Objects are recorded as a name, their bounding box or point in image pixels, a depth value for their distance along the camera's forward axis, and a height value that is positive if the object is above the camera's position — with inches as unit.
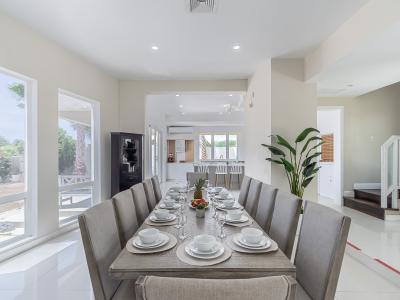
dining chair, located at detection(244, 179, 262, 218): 114.6 -23.6
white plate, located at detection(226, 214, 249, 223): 81.1 -23.9
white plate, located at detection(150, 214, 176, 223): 83.7 -24.2
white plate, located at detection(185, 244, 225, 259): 54.7 -24.0
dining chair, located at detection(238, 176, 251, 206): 133.0 -23.0
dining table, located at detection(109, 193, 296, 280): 50.6 -24.8
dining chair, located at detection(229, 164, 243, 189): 331.7 -29.3
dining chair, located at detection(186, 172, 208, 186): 175.3 -19.9
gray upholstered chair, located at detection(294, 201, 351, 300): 52.7 -23.9
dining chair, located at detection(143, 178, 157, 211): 121.3 -22.9
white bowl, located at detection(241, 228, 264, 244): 60.8 -22.4
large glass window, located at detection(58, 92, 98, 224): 161.0 -4.1
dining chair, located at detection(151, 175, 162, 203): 140.5 -22.8
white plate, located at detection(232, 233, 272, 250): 59.6 -23.8
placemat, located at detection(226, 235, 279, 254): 58.3 -24.4
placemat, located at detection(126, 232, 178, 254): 58.3 -24.4
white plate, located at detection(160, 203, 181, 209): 100.5 -23.8
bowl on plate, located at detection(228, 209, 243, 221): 81.9 -22.5
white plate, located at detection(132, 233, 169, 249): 60.0 -23.8
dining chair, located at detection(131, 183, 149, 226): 100.4 -22.9
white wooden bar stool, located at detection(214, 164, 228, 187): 331.9 -31.5
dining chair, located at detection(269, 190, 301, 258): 73.4 -22.7
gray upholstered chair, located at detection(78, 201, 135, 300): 55.6 -24.9
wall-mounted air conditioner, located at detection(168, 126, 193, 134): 460.1 +37.3
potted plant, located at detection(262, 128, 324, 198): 150.6 -6.7
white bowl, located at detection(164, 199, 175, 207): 102.8 -22.9
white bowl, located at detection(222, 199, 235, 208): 101.7 -22.7
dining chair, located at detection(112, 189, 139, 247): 78.5 -22.4
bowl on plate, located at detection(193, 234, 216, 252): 56.1 -22.2
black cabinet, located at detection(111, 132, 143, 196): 199.0 -9.5
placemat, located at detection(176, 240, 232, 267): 52.6 -24.5
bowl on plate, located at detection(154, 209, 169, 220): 84.1 -22.6
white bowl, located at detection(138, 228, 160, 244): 61.0 -22.1
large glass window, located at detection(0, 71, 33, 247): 120.6 -3.5
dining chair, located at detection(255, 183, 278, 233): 93.6 -23.0
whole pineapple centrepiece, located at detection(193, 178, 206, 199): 102.3 -17.3
